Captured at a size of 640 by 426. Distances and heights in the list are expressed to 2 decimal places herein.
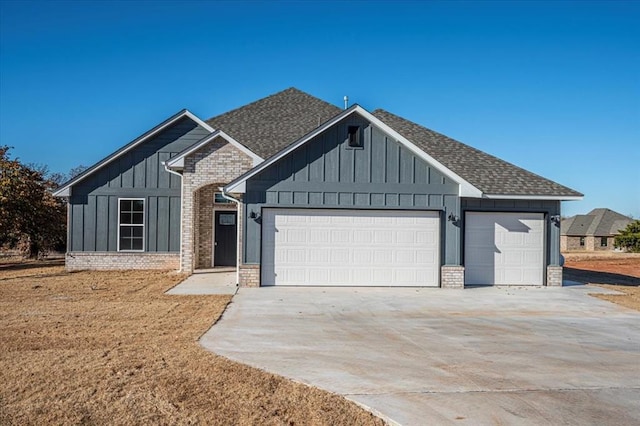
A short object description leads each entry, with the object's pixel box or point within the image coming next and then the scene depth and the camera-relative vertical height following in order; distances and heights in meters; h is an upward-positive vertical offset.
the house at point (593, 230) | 60.03 -1.25
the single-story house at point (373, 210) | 15.07 +0.20
